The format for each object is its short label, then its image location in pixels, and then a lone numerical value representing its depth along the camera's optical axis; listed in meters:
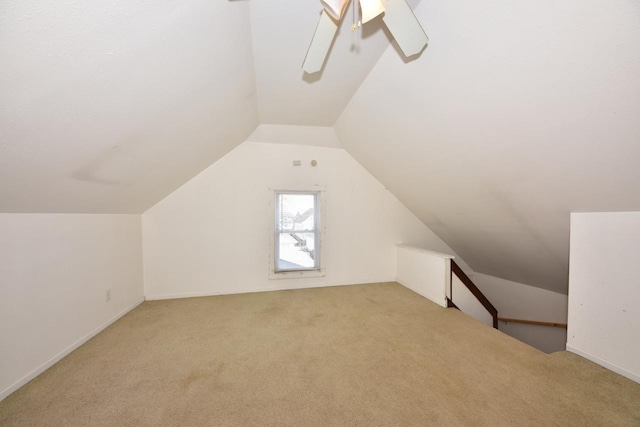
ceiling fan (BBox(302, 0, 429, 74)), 1.21
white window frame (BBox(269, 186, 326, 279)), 3.76
